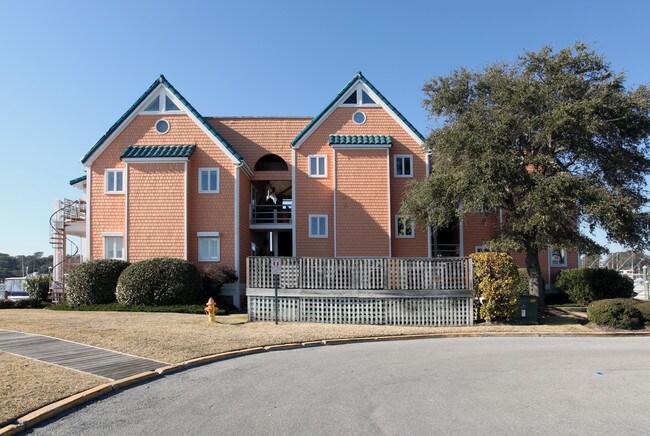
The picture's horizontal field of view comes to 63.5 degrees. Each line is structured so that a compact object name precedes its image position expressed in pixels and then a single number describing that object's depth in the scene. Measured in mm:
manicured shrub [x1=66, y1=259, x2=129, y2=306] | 22719
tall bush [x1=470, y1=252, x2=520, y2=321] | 17703
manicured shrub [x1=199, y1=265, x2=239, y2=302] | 23844
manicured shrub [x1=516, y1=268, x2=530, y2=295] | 24656
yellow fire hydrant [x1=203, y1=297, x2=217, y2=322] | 17534
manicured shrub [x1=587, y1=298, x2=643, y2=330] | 17406
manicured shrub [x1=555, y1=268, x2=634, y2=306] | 25031
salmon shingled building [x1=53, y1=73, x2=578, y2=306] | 25250
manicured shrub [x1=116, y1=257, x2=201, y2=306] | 21984
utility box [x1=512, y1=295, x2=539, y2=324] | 18328
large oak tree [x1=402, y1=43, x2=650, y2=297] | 18516
